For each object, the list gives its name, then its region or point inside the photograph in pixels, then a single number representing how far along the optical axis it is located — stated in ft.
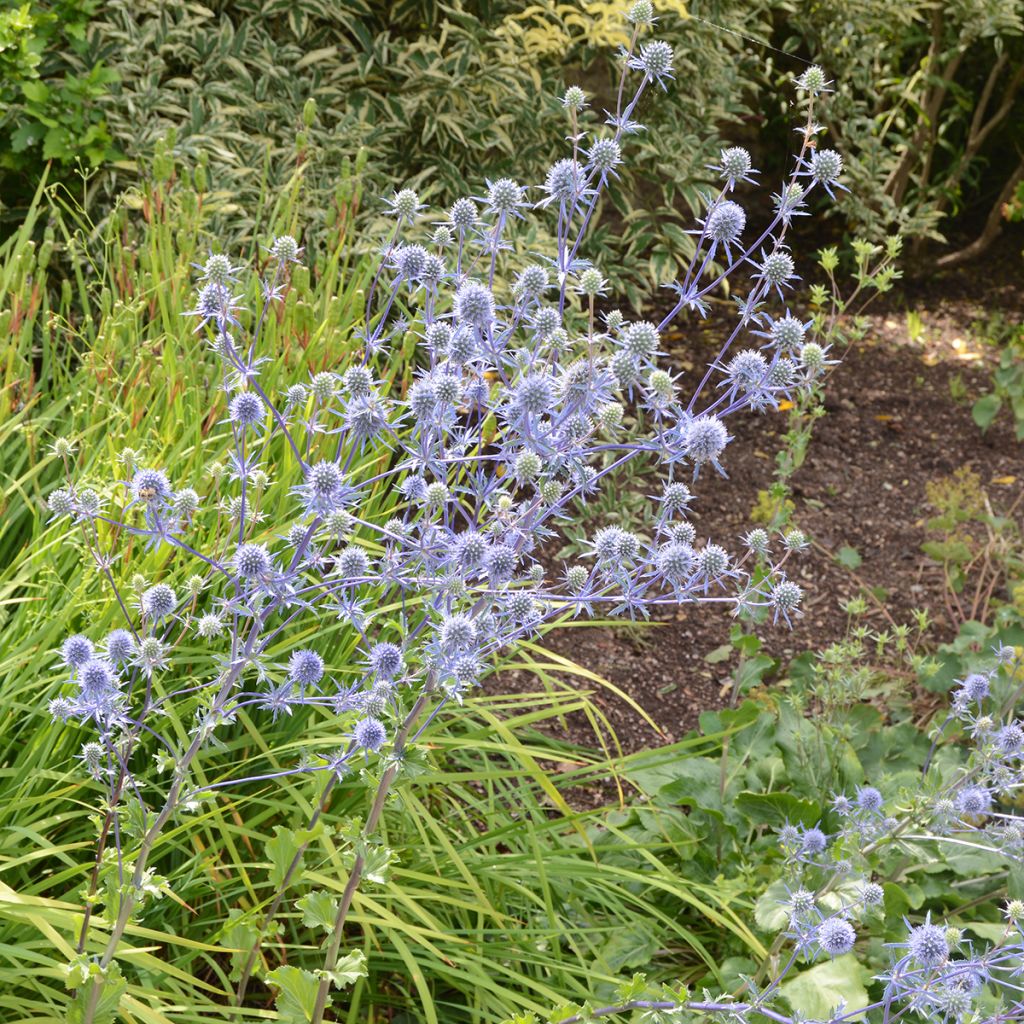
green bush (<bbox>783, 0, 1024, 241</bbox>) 20.88
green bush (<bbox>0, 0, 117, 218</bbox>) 14.93
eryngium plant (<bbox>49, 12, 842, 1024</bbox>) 6.22
